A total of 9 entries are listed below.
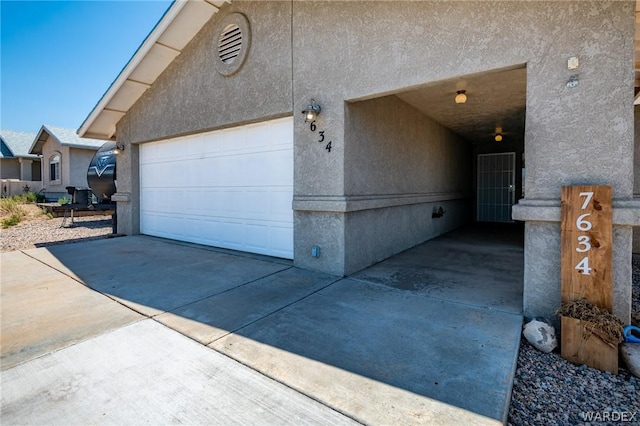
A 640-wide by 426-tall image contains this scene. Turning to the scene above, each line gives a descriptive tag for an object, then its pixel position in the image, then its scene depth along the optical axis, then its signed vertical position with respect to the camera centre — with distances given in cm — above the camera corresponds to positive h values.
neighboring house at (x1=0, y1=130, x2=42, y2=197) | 2209 +323
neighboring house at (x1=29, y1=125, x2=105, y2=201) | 1834 +271
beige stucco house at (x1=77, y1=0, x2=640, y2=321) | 304 +143
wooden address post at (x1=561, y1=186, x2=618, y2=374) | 267 -51
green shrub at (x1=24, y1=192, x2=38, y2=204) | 1585 +18
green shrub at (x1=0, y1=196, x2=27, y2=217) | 1220 -27
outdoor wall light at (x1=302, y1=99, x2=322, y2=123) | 490 +146
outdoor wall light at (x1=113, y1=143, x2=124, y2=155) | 900 +158
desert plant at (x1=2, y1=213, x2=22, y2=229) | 1059 -68
